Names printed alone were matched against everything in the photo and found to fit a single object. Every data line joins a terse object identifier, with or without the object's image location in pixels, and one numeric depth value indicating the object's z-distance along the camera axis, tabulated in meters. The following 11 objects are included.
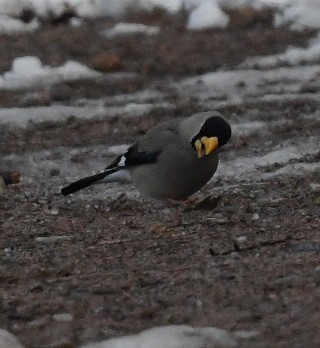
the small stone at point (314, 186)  14.67
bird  13.84
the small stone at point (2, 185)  16.04
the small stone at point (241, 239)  11.62
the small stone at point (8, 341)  8.30
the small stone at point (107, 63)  24.47
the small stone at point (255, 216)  13.12
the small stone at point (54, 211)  14.73
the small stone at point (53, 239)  12.71
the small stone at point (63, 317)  9.14
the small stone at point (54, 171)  17.42
